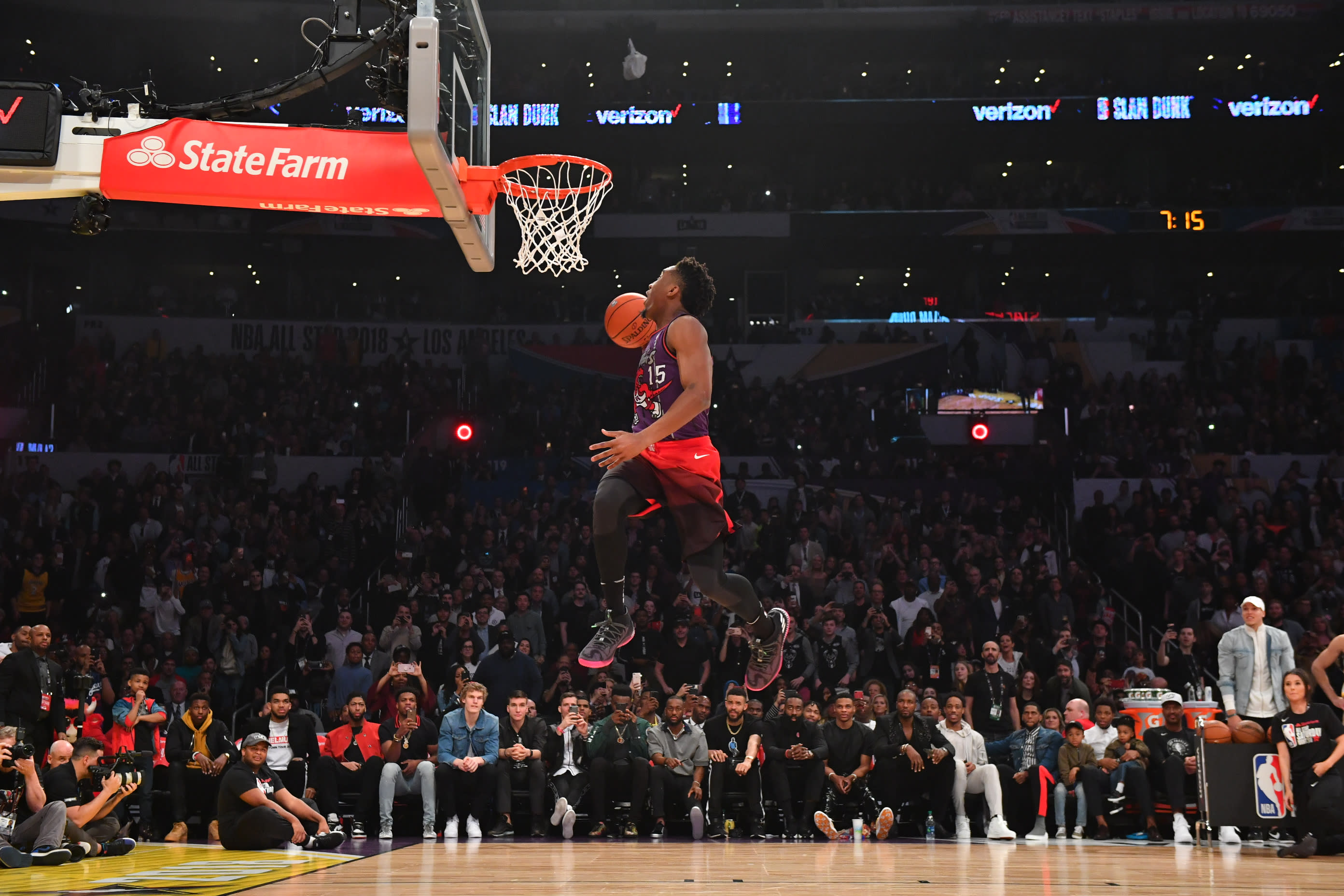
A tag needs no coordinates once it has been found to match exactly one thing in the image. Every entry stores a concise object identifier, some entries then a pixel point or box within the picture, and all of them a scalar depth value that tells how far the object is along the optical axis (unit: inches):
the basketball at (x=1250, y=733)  427.8
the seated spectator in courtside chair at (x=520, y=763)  493.7
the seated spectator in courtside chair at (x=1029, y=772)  498.3
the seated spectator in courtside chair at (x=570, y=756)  502.6
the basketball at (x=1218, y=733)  432.5
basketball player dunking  227.3
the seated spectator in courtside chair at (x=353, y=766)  494.3
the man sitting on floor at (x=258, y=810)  413.7
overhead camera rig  285.7
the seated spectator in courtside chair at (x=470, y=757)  492.1
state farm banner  289.6
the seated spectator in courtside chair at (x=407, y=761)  491.2
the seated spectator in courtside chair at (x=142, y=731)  483.8
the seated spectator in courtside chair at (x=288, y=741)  496.1
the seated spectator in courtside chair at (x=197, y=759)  487.8
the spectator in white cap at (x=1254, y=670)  430.3
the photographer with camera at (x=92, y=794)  397.4
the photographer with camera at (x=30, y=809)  374.9
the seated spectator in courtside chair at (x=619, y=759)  495.5
